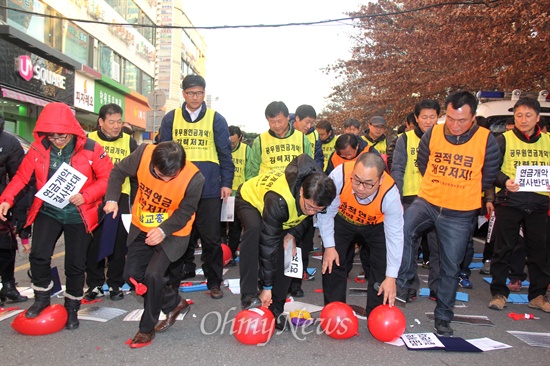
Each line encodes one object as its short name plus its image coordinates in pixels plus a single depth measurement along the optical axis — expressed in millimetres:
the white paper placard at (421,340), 3715
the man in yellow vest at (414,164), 5203
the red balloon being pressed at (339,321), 3779
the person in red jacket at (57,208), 3846
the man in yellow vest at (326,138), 7922
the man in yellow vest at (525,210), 4836
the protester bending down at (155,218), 3586
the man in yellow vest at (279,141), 5605
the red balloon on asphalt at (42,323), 3754
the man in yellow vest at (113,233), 4855
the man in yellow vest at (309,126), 6590
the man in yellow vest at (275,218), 3388
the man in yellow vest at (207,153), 5031
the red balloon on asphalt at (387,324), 3723
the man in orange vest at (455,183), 3959
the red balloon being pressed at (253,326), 3604
